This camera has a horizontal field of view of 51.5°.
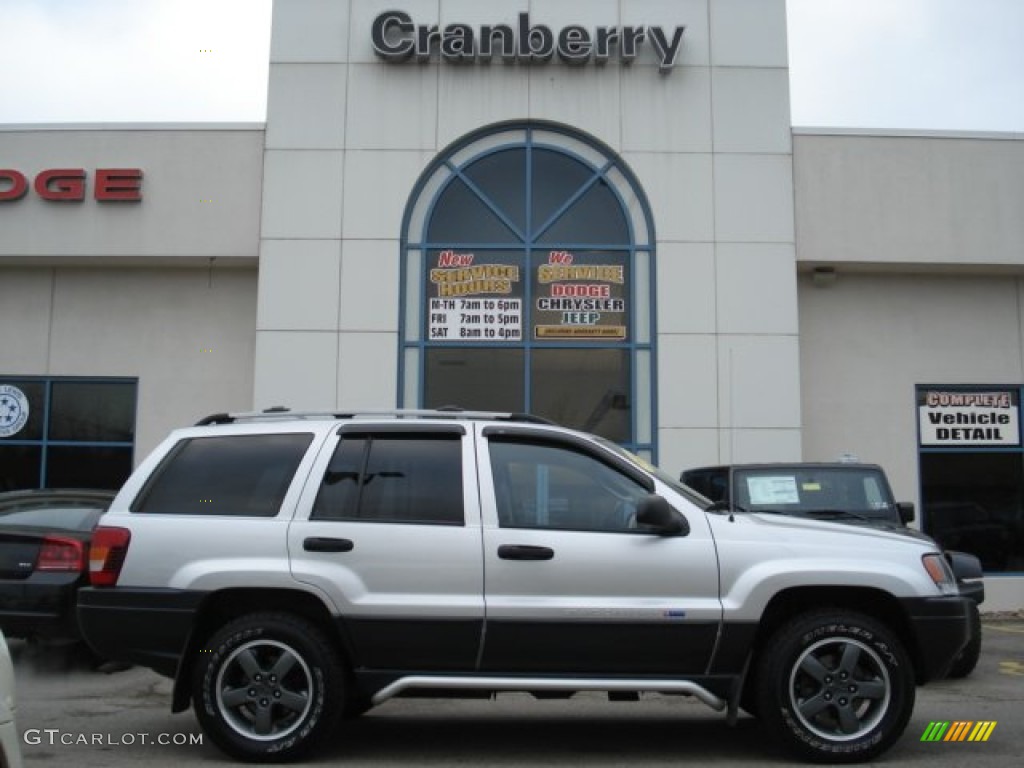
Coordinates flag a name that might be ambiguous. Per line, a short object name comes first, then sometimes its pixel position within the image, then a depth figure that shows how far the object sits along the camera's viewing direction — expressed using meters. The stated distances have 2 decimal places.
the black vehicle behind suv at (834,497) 9.13
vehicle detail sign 15.19
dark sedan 8.19
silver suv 5.76
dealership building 14.27
